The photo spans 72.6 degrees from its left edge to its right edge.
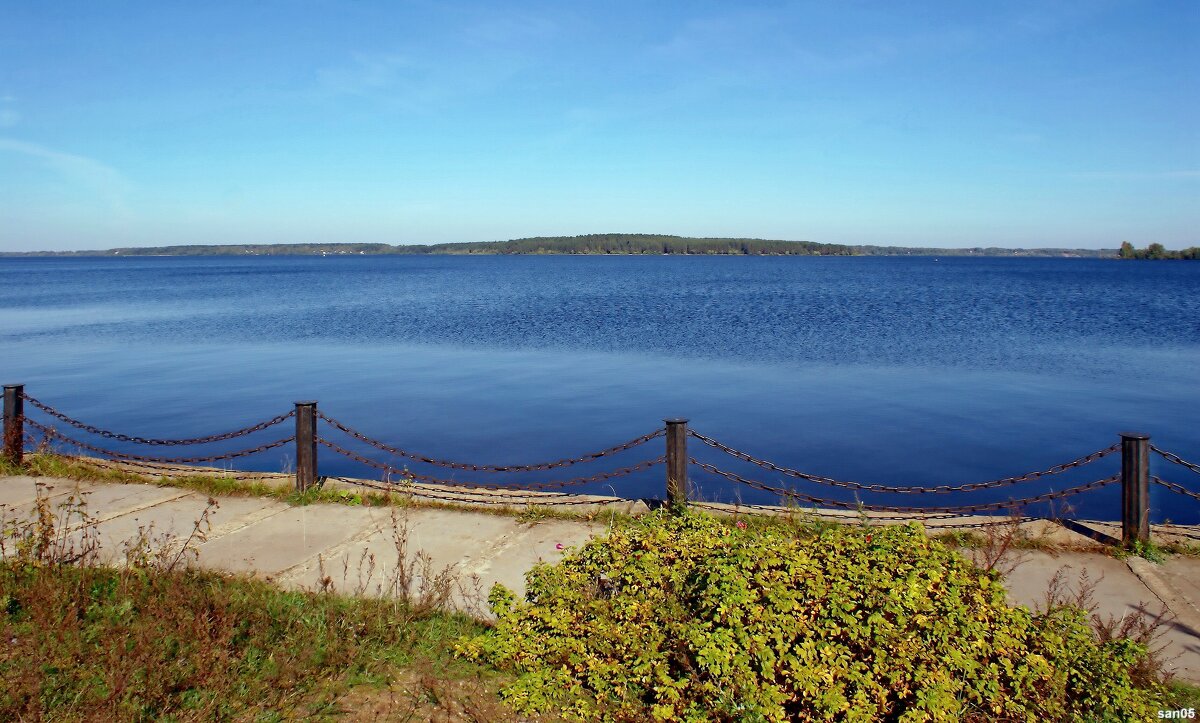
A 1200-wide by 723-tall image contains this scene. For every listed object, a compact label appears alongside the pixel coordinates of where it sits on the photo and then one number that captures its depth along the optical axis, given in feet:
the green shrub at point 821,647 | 14.23
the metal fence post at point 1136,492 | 26.66
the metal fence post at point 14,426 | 37.37
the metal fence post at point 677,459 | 30.14
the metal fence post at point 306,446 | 34.09
